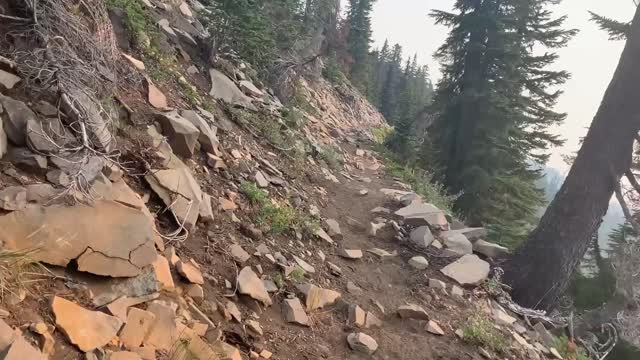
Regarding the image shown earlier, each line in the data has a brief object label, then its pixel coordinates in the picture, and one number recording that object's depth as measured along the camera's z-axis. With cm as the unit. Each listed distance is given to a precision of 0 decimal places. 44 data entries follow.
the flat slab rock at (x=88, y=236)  282
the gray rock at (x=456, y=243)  673
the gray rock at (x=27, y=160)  322
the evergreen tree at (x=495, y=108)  1517
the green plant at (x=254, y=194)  560
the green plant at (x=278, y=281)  448
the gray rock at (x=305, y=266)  507
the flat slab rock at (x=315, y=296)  451
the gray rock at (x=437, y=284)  571
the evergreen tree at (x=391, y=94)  5739
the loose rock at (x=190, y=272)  376
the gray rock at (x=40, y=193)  303
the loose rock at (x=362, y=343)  420
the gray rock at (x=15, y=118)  331
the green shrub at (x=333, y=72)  3080
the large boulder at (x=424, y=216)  726
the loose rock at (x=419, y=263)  620
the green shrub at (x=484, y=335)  479
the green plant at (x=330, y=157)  1034
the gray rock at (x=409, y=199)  834
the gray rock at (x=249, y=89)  919
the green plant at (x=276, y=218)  535
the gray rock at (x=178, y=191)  426
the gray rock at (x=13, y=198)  283
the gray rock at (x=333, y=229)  645
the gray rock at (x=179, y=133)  514
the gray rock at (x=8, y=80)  350
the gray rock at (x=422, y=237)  673
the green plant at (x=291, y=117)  1014
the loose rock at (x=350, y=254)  598
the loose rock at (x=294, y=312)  416
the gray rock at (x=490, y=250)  703
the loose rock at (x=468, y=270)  601
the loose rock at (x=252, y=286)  410
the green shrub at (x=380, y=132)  2649
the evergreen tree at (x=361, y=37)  4478
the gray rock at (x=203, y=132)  568
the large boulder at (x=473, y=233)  732
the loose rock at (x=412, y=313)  497
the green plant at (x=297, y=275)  470
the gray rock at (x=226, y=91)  812
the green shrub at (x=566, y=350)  554
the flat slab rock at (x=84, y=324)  255
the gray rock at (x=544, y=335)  561
